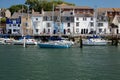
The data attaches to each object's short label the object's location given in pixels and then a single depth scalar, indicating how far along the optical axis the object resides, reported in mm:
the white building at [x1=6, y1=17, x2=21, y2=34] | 56651
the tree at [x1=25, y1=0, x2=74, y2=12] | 66380
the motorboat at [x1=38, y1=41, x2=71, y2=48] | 39696
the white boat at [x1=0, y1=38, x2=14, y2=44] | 47379
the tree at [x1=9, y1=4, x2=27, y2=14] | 67944
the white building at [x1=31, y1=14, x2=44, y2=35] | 56401
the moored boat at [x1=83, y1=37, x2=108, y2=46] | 44983
